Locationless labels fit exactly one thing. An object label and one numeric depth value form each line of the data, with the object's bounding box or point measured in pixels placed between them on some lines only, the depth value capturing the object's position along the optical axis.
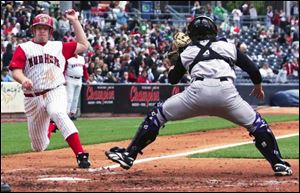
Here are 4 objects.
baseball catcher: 16.35
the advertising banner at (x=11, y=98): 45.59
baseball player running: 18.78
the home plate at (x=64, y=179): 16.32
